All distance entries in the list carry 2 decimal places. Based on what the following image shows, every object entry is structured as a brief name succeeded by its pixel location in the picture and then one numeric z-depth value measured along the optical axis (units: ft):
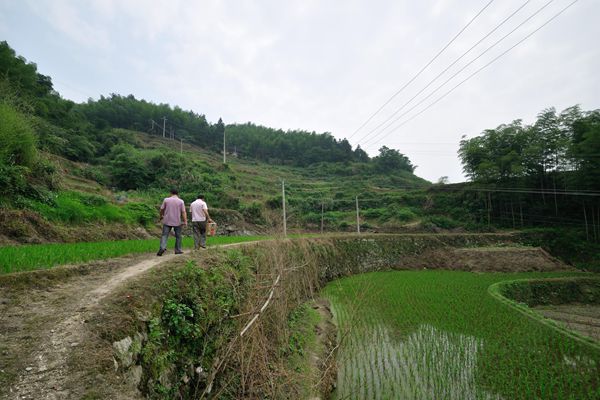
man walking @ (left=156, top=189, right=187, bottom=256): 24.11
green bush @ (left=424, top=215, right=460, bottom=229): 111.34
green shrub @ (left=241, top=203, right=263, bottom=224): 90.93
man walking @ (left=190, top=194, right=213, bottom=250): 27.91
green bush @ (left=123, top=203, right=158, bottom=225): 49.90
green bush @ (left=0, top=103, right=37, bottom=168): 33.88
